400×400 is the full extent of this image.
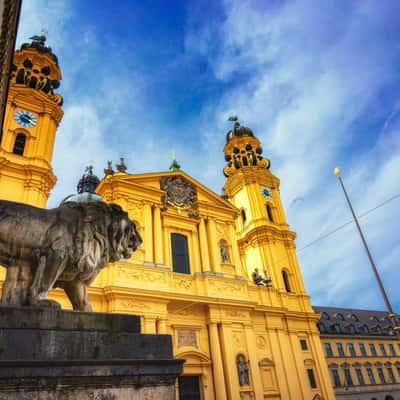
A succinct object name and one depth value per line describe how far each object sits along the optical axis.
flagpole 11.30
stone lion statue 3.21
